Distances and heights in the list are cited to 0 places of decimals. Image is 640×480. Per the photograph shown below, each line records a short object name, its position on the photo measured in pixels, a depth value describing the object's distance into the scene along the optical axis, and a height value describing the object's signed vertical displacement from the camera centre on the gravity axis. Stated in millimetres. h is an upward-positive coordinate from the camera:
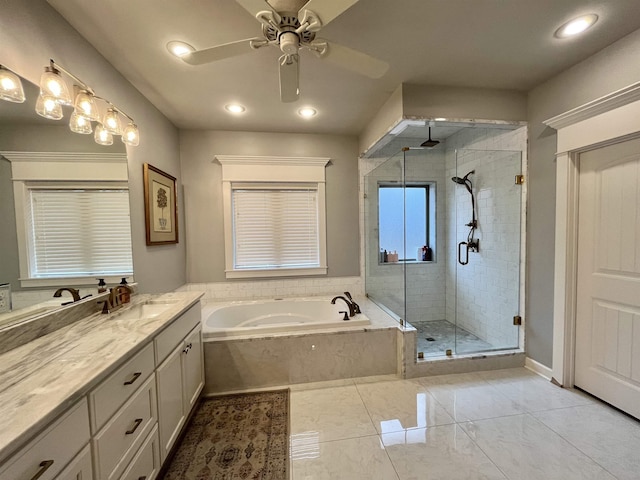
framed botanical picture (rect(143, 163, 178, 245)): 2254 +239
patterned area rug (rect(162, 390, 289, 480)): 1446 -1332
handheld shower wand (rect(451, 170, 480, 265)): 3090 +16
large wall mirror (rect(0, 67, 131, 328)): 1174 +356
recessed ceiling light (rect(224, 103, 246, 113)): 2479 +1180
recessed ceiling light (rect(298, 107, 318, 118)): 2580 +1173
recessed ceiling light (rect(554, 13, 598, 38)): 1512 +1176
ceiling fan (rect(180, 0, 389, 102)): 1026 +854
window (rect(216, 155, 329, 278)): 3135 +163
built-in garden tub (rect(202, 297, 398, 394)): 2162 -1060
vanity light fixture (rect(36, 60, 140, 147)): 1308 +719
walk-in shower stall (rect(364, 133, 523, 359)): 2637 -237
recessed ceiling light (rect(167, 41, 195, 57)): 1647 +1178
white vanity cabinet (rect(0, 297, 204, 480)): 749 -725
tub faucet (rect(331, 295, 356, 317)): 2559 -810
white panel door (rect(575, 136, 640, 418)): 1737 -394
